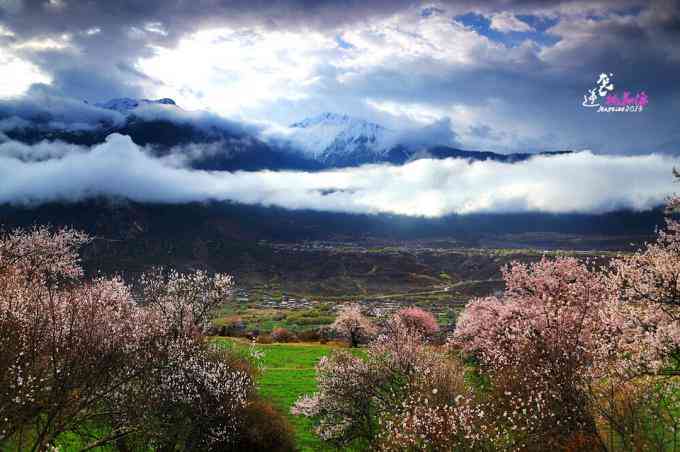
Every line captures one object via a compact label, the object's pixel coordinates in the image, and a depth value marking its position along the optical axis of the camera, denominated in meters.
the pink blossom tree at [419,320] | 74.62
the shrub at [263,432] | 25.59
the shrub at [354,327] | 79.12
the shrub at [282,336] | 83.29
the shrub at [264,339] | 80.88
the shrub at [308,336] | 85.94
